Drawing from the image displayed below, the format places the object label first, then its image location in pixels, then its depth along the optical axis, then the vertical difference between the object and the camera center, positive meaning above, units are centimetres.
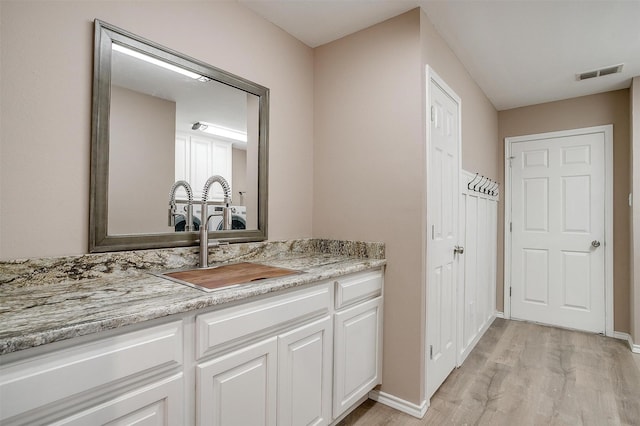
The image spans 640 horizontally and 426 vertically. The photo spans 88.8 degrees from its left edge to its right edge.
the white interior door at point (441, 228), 206 -7
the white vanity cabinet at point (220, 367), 80 -50
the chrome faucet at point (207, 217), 168 -1
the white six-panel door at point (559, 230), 334 -12
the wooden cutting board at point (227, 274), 136 -27
